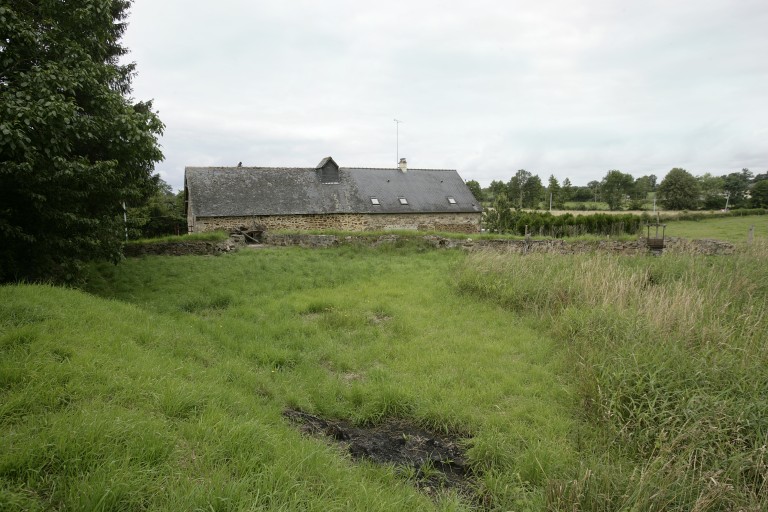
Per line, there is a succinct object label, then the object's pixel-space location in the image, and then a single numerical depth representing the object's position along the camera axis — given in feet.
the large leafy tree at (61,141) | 22.59
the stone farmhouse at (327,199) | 79.87
